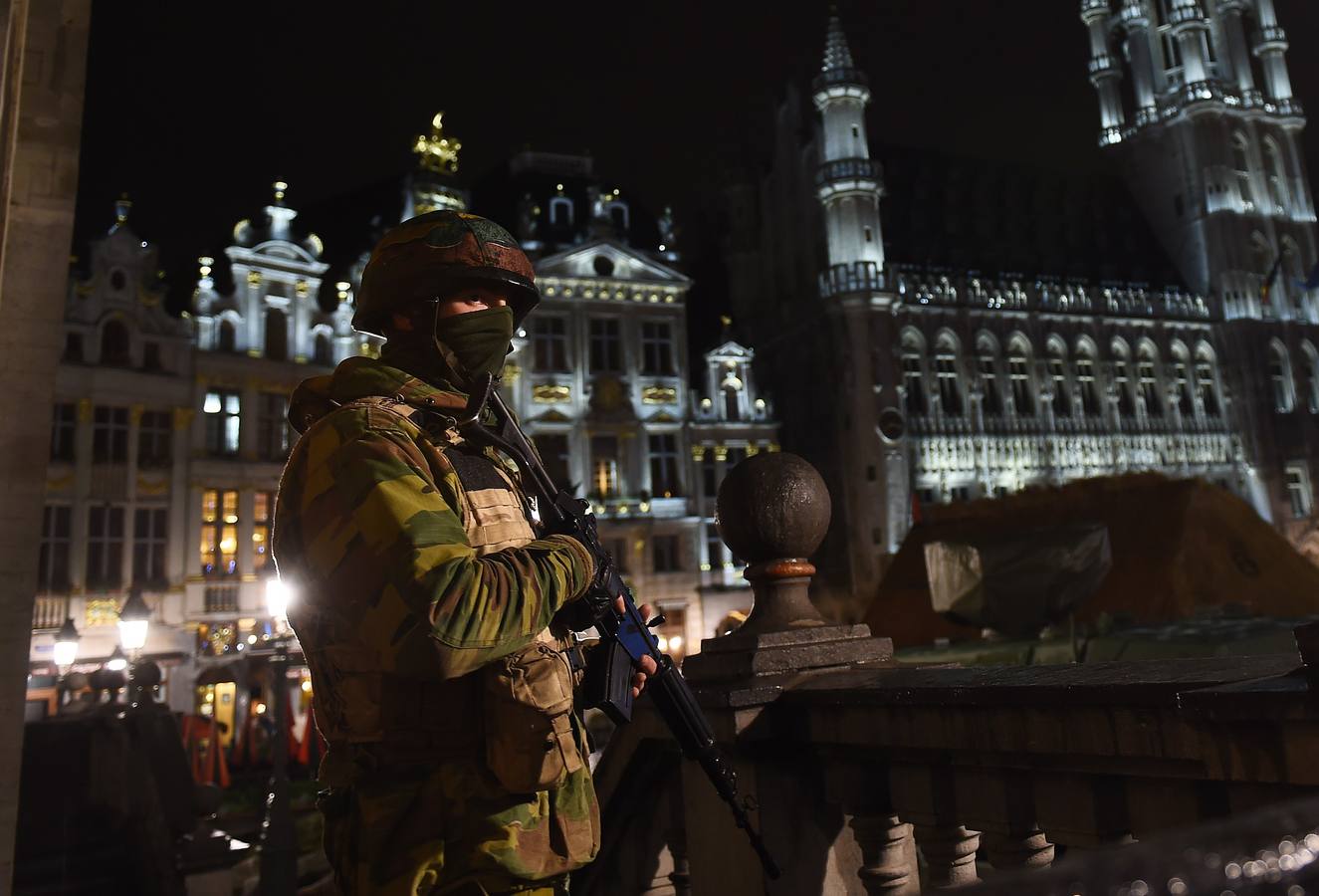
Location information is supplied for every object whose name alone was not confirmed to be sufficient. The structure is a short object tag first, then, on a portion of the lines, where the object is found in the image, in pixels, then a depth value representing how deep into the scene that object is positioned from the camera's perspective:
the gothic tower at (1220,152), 39.00
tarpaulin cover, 11.45
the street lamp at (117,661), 16.30
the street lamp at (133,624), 13.07
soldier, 1.96
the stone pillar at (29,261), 4.65
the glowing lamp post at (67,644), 14.99
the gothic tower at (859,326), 30.52
